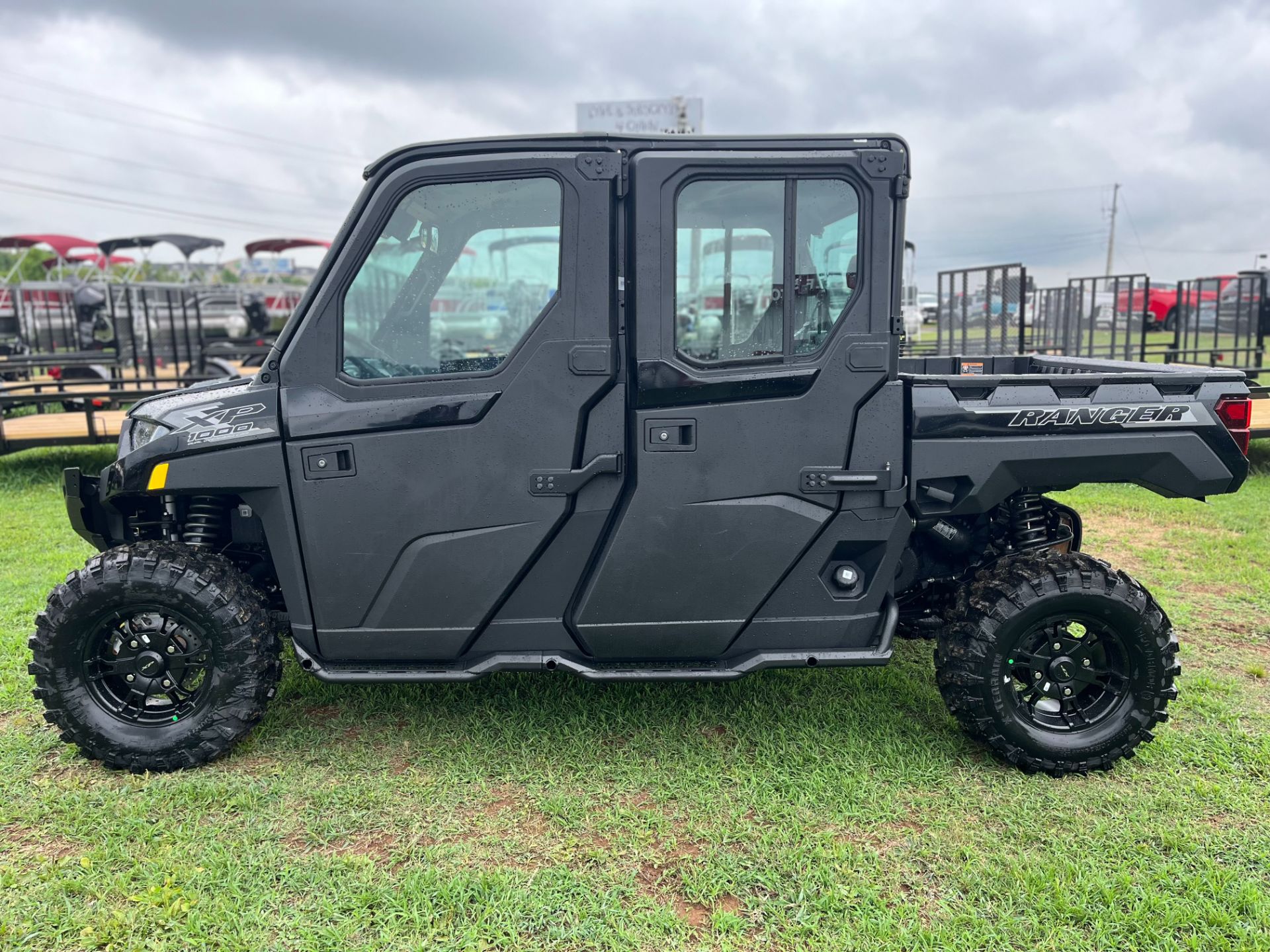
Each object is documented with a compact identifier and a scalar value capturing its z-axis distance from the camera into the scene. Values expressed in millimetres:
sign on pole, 24406
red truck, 24953
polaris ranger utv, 3096
